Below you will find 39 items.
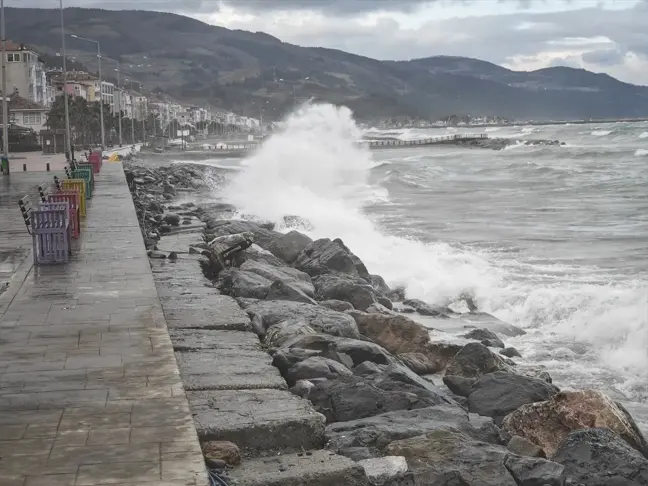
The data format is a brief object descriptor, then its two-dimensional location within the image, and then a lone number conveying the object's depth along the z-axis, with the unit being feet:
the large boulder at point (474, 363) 30.68
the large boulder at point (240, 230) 58.23
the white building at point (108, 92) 400.75
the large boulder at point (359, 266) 50.99
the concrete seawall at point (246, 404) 17.44
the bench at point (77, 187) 50.67
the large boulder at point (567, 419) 23.32
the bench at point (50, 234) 34.78
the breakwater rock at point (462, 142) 346.74
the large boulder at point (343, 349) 28.09
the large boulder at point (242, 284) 38.24
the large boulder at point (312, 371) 24.88
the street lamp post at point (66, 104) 126.39
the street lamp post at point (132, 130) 312.11
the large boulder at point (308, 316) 32.22
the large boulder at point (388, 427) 20.04
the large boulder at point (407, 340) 32.55
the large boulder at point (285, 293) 37.01
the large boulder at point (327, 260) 50.06
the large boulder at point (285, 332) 28.96
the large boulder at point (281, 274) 41.46
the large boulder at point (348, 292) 42.09
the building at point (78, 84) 328.90
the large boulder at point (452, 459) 18.56
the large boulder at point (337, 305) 39.31
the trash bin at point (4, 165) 95.76
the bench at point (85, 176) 66.36
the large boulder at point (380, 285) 50.60
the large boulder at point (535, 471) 18.52
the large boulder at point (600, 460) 19.39
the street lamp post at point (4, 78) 104.17
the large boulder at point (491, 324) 41.98
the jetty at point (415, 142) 385.93
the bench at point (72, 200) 41.96
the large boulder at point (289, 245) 54.80
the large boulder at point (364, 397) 22.72
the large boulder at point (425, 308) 45.44
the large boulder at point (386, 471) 18.01
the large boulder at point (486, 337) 37.65
